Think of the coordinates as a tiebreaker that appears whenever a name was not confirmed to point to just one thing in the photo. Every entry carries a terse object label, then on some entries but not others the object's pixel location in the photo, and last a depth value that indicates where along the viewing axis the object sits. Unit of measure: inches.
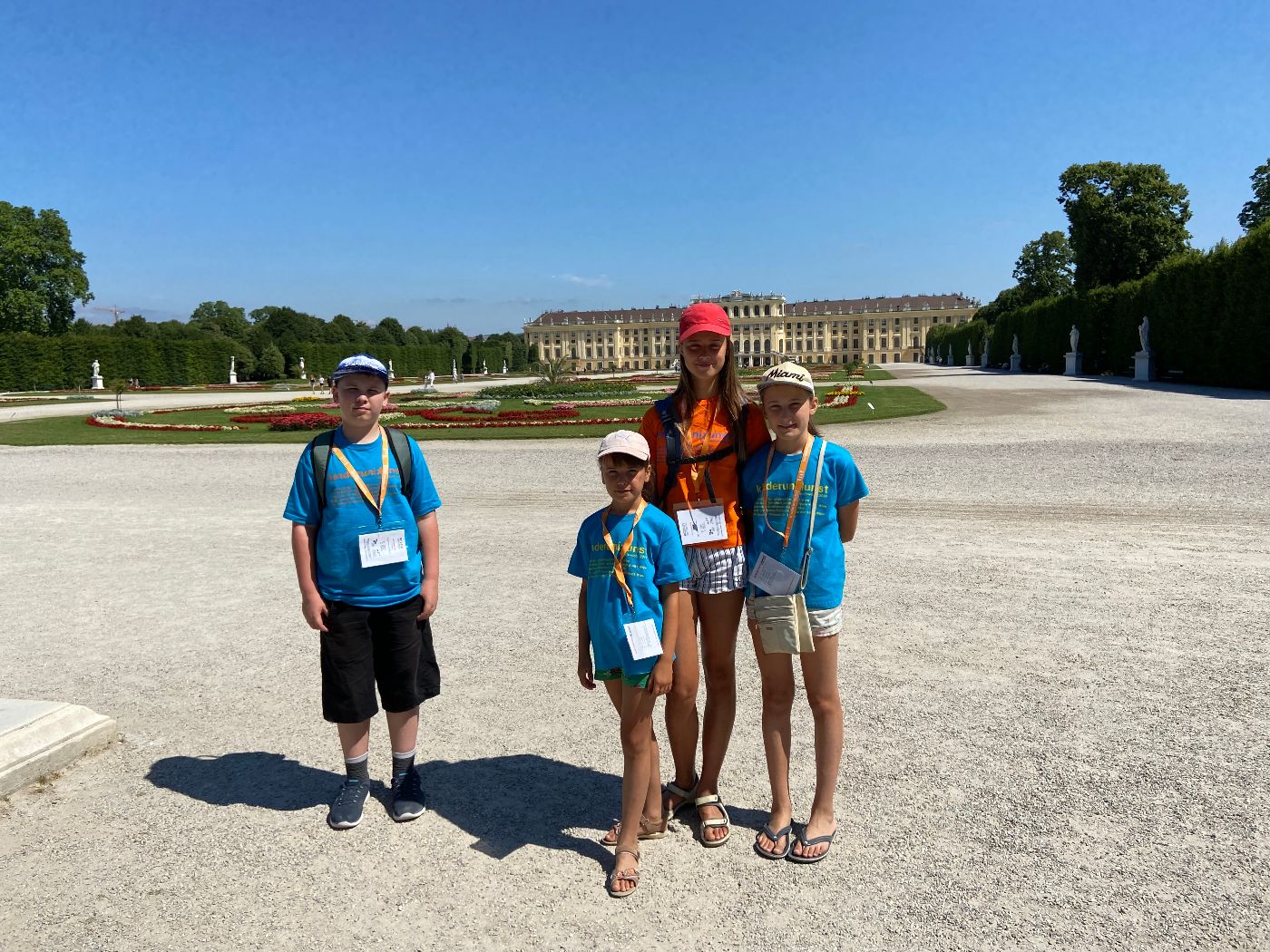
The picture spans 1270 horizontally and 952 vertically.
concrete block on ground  128.5
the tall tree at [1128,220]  1628.9
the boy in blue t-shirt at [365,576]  121.8
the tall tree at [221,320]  3479.3
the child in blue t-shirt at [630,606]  104.4
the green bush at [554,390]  1163.9
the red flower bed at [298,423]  738.2
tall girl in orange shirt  109.8
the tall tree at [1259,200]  1701.5
